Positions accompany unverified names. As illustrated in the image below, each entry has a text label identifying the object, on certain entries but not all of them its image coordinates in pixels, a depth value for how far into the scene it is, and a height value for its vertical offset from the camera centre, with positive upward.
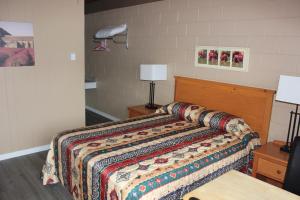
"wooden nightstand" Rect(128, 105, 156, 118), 3.77 -0.77
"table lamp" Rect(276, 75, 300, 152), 2.18 -0.24
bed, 1.84 -0.79
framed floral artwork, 2.94 +0.05
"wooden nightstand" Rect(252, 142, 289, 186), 2.24 -0.88
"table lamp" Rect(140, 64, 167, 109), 3.72 -0.18
